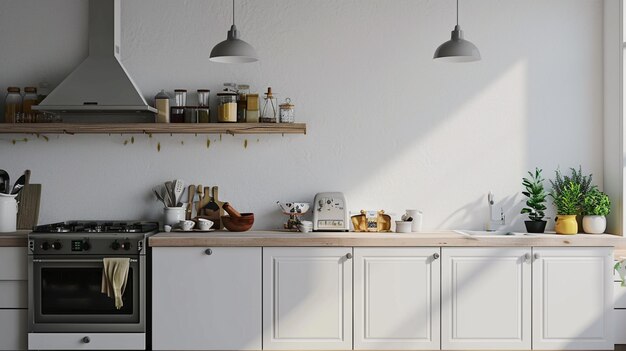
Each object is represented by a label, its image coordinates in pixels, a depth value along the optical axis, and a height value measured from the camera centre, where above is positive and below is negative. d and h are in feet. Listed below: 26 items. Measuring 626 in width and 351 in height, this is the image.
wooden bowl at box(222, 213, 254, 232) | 15.65 -1.12
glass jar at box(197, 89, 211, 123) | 16.05 +1.64
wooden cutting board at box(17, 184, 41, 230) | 16.16 -0.84
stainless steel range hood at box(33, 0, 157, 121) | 15.23 +2.09
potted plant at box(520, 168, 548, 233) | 15.80 -0.69
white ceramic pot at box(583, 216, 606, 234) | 15.56 -1.09
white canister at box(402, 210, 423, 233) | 15.81 -1.00
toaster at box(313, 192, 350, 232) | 15.67 -0.91
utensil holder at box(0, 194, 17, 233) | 15.39 -0.92
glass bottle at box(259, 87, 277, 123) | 16.07 +1.58
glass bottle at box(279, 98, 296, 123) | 15.92 +1.47
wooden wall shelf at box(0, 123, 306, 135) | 15.52 +1.08
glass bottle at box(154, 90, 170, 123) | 15.84 +1.56
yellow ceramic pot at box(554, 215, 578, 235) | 15.42 -1.11
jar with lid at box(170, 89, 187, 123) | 15.98 +1.63
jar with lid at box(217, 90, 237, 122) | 15.70 +1.57
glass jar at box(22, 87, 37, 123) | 15.99 +1.65
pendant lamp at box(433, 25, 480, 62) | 13.50 +2.56
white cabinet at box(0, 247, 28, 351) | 14.47 -2.82
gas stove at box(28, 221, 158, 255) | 14.24 -1.47
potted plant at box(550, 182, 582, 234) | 15.43 -0.71
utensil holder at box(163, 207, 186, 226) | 15.85 -0.98
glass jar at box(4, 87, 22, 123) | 15.93 +1.63
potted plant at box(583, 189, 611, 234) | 15.56 -0.83
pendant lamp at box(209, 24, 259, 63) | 13.41 +2.51
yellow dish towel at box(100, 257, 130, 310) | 14.08 -2.17
